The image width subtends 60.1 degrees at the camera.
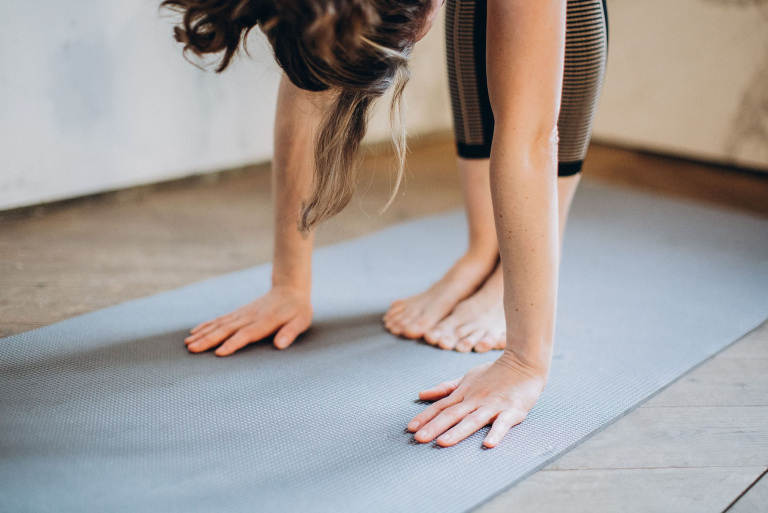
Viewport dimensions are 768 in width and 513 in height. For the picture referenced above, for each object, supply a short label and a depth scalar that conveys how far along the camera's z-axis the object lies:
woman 0.70
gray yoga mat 0.72
